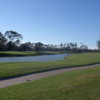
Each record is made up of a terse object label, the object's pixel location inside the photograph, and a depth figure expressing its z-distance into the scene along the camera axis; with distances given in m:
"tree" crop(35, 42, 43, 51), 110.39
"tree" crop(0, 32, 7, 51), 67.42
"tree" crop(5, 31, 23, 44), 72.68
